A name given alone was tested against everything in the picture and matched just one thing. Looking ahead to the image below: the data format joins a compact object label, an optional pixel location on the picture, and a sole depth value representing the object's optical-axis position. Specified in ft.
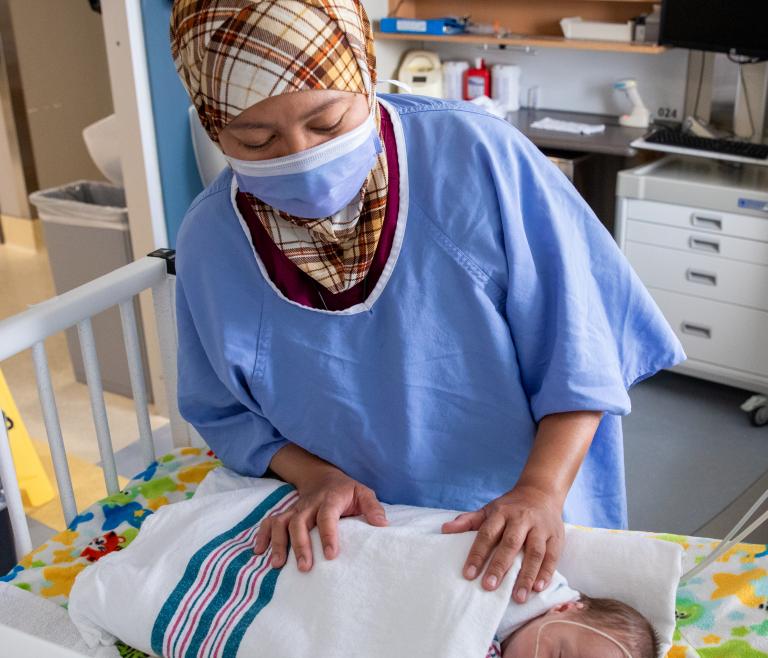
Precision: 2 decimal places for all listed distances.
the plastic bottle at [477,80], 12.48
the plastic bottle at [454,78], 12.64
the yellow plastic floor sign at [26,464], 8.99
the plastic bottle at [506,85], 12.39
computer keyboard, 9.87
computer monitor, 9.87
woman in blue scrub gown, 3.76
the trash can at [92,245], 10.45
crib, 3.84
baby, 3.50
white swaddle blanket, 3.42
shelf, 10.77
